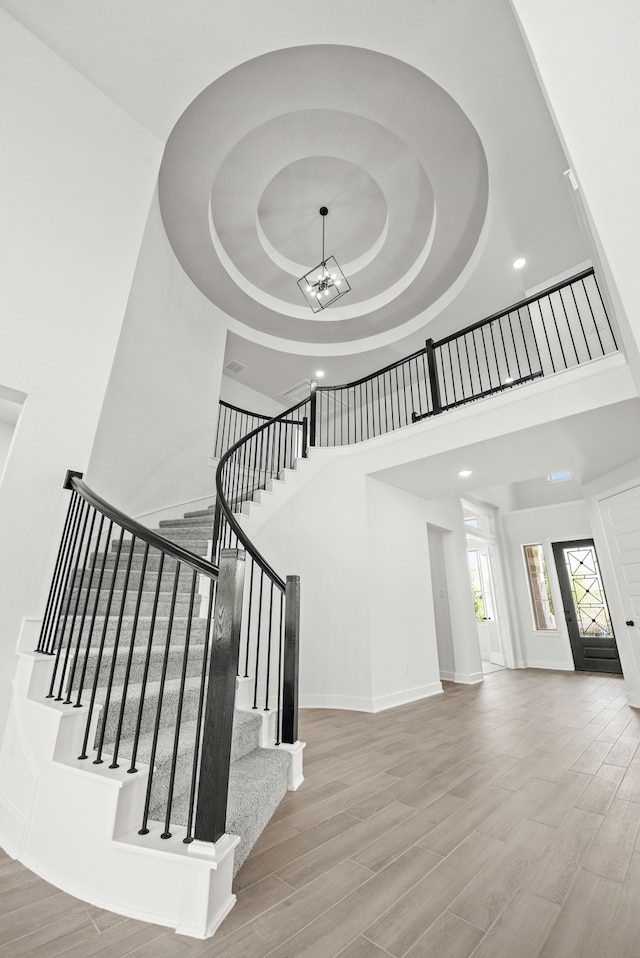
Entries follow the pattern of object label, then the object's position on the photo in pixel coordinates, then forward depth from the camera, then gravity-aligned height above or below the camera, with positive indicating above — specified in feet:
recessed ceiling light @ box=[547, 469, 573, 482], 26.66 +8.86
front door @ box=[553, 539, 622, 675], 23.27 +0.37
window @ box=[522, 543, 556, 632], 25.53 +1.57
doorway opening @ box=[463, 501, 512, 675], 25.91 +1.65
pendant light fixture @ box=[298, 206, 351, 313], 18.18 +16.09
